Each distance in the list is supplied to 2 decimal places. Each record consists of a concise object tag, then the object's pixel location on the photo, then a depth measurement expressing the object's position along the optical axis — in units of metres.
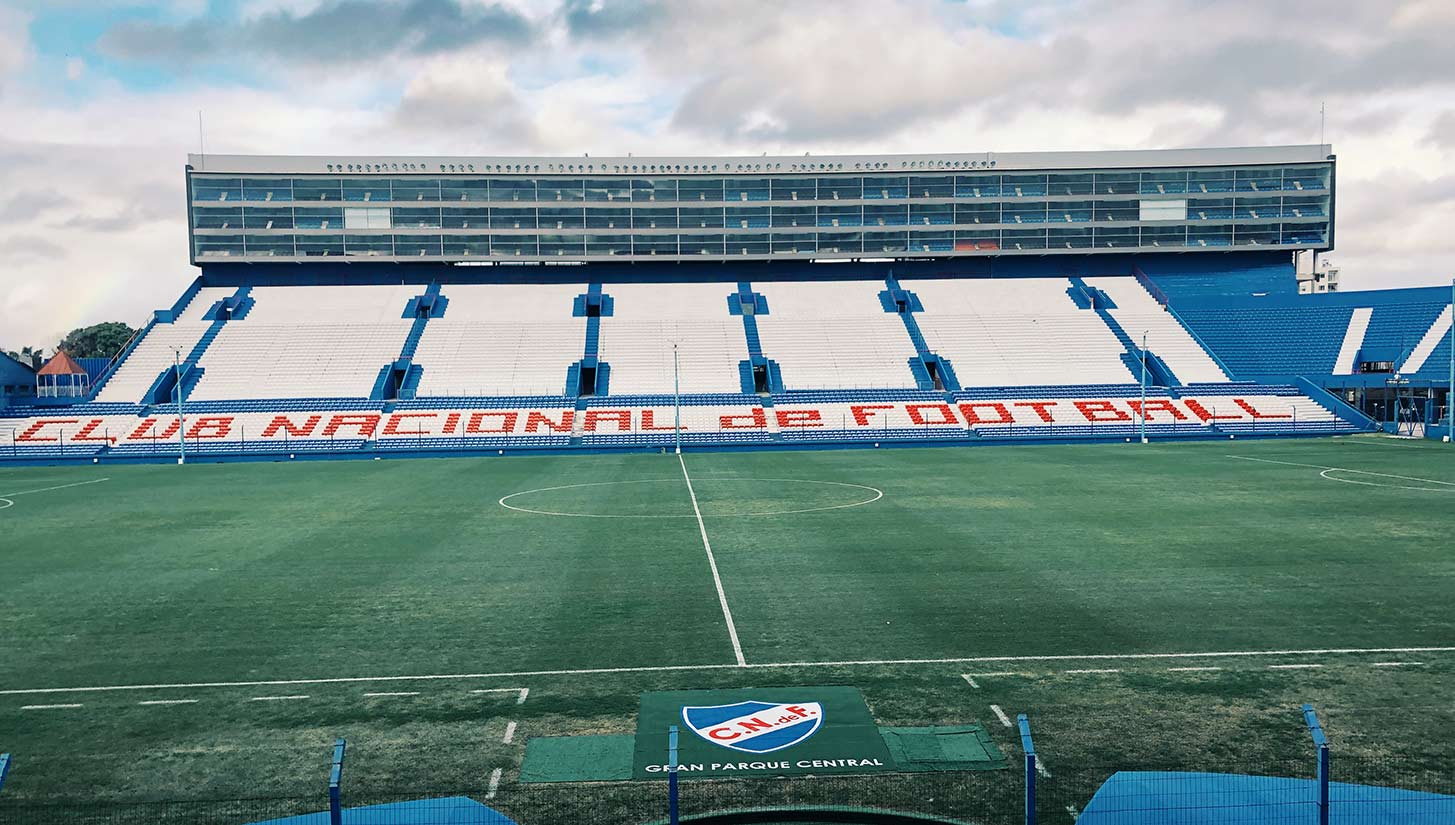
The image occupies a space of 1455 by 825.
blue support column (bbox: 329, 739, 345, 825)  6.72
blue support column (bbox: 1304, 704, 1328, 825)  7.09
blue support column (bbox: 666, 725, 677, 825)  6.89
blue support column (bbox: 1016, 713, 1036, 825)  7.16
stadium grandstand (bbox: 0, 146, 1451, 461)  59.03
